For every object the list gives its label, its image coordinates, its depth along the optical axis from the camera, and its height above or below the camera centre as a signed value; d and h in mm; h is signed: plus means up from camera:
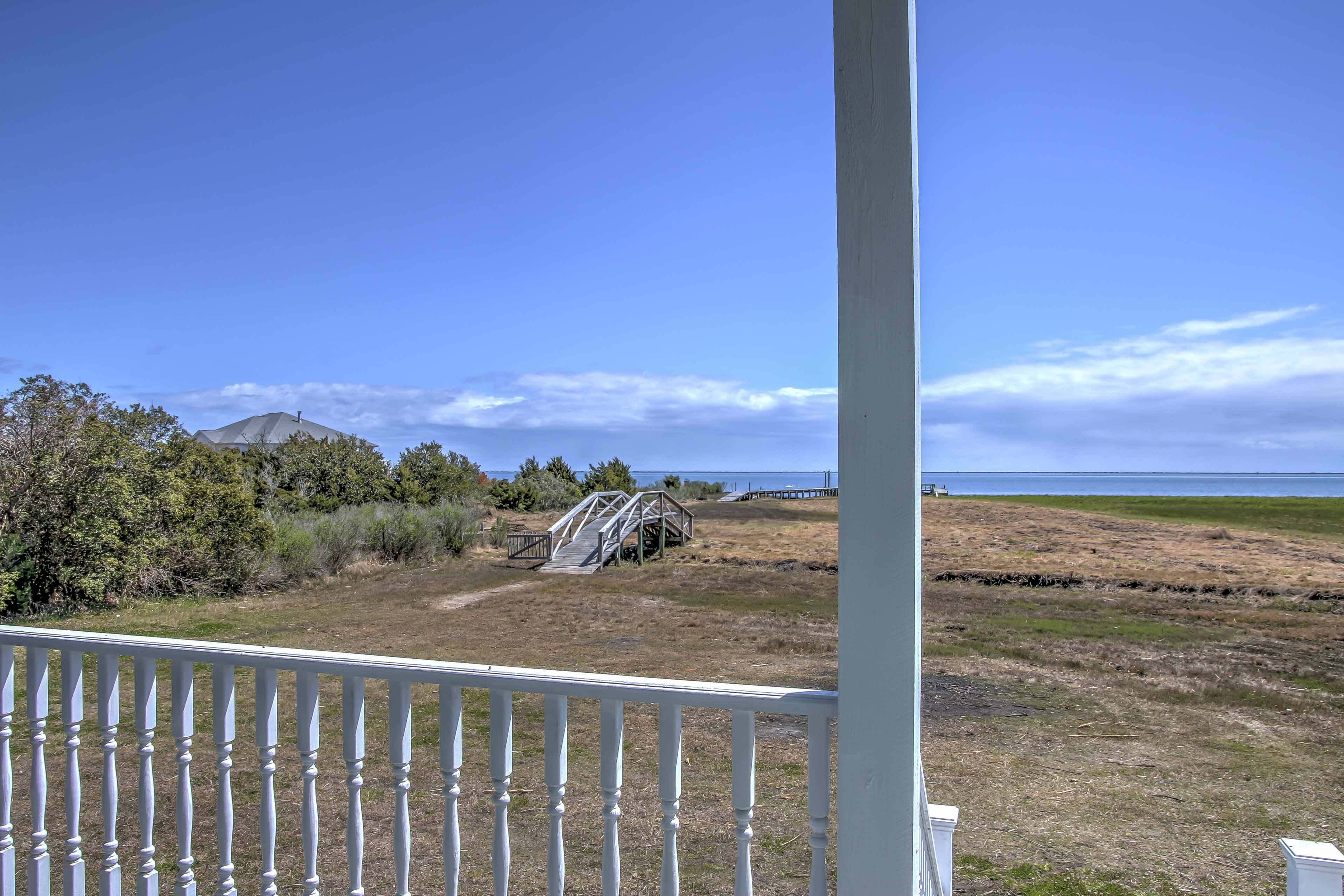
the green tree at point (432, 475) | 19438 +334
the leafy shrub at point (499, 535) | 17016 -1158
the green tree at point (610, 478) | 25359 +336
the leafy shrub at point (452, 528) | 15516 -899
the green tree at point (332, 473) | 18188 +352
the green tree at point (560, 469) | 28172 +710
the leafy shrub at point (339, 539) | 12992 -976
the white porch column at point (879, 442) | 1091 +69
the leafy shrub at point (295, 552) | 11875 -1095
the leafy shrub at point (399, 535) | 14469 -984
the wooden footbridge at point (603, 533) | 15062 -1087
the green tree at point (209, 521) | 10406 -520
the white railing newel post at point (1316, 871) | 1415 -757
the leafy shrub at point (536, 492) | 24234 -161
